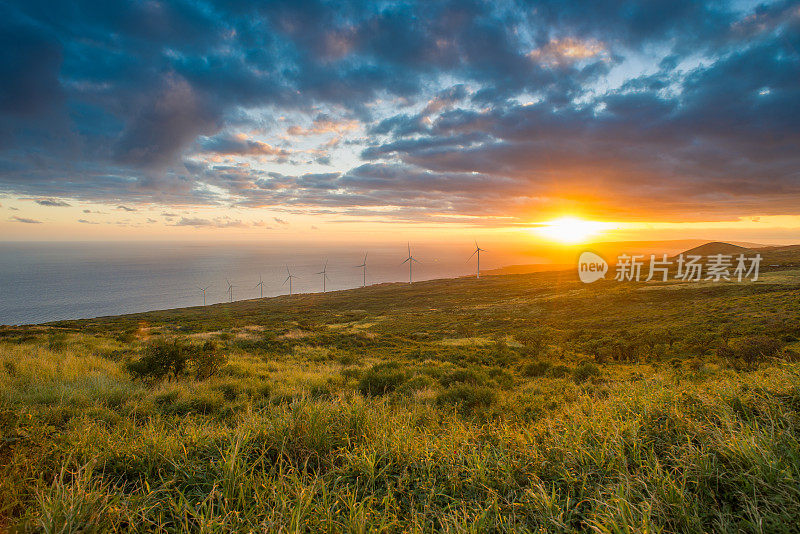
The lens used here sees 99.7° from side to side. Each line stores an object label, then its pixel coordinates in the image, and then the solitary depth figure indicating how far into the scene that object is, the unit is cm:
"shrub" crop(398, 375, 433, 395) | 1070
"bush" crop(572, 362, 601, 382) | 1402
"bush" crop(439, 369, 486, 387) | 1270
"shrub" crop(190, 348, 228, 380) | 1196
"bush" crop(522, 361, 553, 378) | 1564
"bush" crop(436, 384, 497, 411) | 953
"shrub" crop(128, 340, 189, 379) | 1125
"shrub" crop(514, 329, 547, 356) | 2297
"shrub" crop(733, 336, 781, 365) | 1436
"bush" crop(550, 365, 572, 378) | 1479
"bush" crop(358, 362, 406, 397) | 1116
